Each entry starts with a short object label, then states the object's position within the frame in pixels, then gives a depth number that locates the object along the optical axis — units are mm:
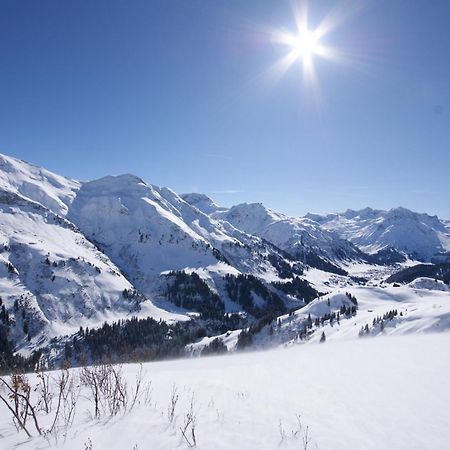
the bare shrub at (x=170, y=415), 15441
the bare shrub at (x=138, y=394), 17552
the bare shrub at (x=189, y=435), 12719
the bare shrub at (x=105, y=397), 17059
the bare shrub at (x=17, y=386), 13943
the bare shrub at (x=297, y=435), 13081
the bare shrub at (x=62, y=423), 14575
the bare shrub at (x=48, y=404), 18641
